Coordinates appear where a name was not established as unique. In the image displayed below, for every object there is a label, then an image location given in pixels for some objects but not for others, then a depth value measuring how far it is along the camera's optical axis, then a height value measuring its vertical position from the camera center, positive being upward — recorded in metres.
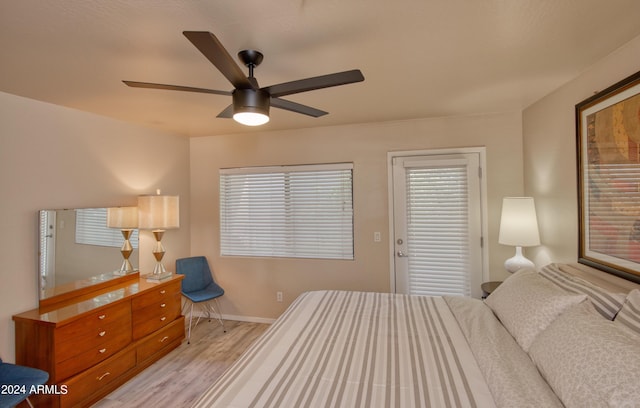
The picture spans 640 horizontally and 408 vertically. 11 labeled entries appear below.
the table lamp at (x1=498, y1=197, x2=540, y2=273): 2.50 -0.17
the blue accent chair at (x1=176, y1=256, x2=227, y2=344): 3.38 -0.94
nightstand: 2.62 -0.74
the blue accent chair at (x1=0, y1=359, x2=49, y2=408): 1.67 -1.05
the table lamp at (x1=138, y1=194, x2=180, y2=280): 3.05 -0.06
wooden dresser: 2.05 -1.01
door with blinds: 3.11 -0.17
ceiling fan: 1.22 +0.63
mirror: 2.38 -0.32
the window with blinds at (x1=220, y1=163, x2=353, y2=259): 3.51 -0.02
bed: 1.11 -0.75
